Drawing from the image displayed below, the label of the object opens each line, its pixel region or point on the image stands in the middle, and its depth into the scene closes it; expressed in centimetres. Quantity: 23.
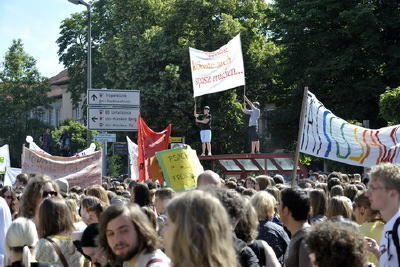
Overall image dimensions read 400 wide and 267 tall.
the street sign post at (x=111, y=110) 2069
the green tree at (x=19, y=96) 5775
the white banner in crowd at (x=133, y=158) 1988
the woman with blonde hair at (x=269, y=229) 665
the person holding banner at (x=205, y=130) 2455
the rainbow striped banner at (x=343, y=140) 1239
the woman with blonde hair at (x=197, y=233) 345
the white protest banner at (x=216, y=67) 1980
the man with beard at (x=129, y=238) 434
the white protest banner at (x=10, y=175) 1982
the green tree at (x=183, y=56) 4047
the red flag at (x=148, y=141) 1706
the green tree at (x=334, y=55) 3709
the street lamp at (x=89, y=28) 2632
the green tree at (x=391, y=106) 2207
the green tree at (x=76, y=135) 4700
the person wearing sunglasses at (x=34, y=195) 687
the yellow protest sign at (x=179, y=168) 1170
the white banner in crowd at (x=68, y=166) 1709
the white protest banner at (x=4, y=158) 2306
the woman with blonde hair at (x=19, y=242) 501
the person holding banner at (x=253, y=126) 2402
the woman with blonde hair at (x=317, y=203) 728
